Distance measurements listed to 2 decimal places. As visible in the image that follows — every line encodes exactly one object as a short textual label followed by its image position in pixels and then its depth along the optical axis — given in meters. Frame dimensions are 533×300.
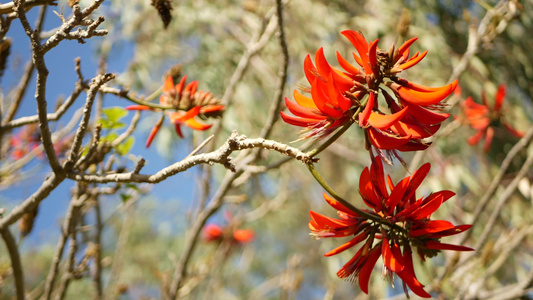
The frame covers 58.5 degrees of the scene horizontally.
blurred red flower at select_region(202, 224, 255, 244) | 2.68
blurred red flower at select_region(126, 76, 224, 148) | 0.98
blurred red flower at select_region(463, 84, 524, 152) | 2.15
